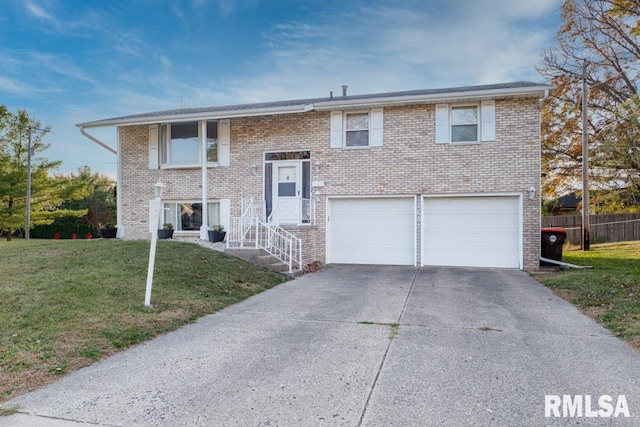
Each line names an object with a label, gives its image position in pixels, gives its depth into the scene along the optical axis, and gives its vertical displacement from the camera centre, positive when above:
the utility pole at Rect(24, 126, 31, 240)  22.67 +1.15
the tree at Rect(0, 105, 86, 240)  23.80 +2.43
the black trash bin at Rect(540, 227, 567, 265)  11.83 -0.78
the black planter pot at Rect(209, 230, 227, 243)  12.13 -0.61
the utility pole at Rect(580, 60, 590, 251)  15.75 +1.54
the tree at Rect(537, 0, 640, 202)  18.11 +6.58
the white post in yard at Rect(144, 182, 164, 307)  6.04 -0.28
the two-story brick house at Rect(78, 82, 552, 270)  11.29 +1.31
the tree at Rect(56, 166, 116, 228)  32.81 +0.86
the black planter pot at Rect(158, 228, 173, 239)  12.84 -0.56
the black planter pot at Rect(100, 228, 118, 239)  13.69 -0.58
